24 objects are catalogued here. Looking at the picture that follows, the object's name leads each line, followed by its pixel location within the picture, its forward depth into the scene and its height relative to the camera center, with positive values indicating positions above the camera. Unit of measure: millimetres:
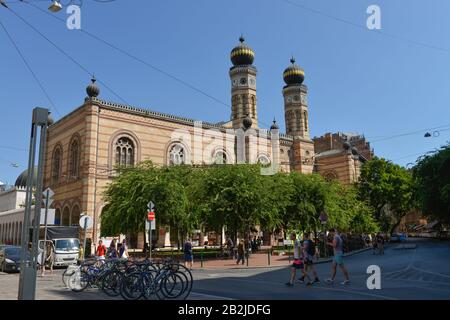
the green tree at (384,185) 54594 +6411
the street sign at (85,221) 17719 +772
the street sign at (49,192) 14925 +1681
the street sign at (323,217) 22375 +979
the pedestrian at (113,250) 18366 -521
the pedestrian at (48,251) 22053 -589
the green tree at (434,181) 31189 +4114
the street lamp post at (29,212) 6766 +481
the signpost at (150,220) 19338 +842
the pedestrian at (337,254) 12648 -565
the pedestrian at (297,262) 12597 -784
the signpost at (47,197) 13939 +1488
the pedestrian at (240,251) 22766 -771
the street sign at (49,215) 15255 +896
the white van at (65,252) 22844 -664
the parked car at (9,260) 20375 -942
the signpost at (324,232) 22406 +210
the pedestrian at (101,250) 19188 -499
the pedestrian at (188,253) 20906 -758
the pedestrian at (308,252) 13078 -530
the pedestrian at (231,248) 28031 -737
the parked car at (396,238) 51219 -435
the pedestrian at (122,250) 17555 -470
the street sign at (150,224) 19375 +653
